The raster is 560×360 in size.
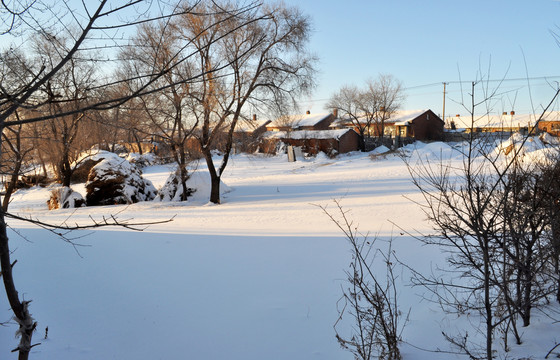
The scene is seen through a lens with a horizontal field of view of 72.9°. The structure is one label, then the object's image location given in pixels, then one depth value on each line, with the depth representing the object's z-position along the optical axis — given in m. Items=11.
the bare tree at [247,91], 13.60
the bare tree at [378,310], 3.28
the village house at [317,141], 37.78
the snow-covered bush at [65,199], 16.30
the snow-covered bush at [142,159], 34.47
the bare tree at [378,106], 46.66
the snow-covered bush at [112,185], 16.59
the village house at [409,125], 48.16
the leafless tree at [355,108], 47.88
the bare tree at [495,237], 2.44
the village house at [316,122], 51.56
